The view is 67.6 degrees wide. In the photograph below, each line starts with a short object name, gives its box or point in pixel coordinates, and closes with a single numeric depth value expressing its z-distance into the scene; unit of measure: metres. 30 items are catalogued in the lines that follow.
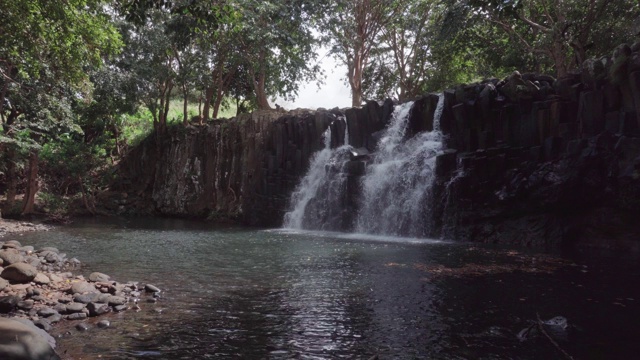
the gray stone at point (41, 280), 9.41
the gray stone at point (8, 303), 7.77
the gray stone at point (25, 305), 7.90
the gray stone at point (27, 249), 13.45
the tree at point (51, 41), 11.67
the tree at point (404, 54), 31.23
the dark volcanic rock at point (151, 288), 9.55
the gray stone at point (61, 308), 7.93
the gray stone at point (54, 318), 7.51
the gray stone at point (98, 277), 10.04
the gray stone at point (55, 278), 9.78
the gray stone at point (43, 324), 7.10
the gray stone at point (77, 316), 7.74
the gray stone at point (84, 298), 8.41
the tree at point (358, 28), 31.06
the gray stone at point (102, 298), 8.41
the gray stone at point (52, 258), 12.56
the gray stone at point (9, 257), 10.44
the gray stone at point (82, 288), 8.91
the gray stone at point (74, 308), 7.96
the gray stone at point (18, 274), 9.27
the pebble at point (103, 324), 7.35
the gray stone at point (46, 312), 7.66
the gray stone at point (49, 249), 13.44
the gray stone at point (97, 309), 7.93
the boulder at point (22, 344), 5.09
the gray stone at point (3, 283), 8.89
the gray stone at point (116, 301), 8.40
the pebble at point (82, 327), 7.20
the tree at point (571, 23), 21.41
